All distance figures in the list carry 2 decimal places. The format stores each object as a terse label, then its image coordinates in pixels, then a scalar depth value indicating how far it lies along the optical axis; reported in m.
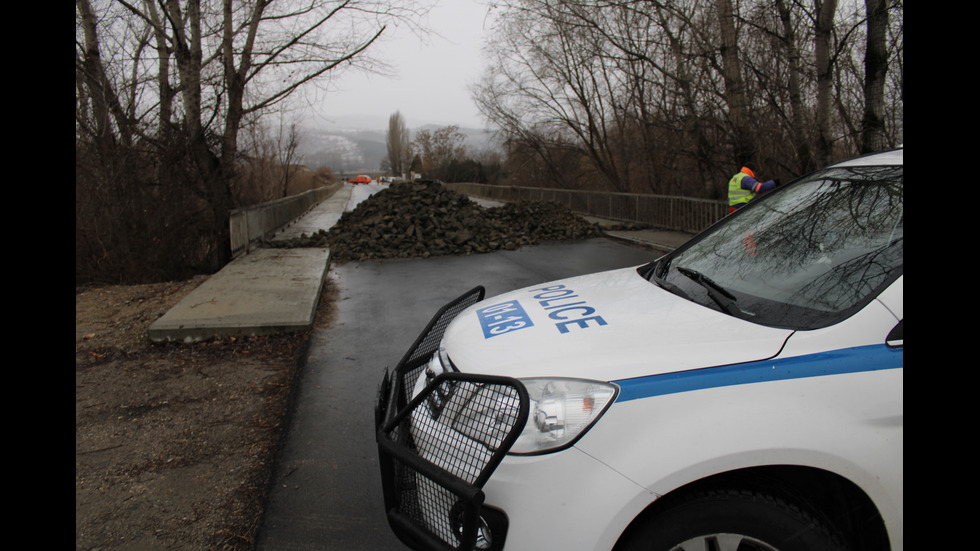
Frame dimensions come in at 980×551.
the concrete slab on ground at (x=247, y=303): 6.31
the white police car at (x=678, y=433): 1.78
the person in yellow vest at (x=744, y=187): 9.34
